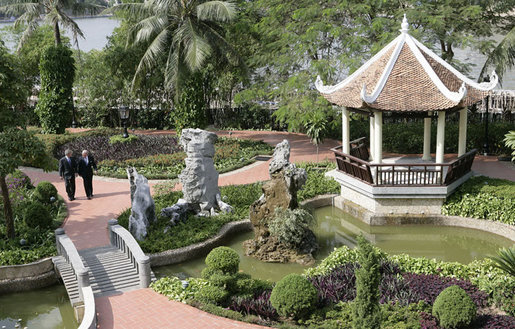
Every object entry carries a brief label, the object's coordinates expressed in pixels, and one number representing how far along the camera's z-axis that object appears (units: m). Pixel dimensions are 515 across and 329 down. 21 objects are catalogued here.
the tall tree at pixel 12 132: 13.34
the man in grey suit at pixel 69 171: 18.25
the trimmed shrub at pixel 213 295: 11.34
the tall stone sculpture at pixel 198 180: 15.90
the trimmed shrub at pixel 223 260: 11.73
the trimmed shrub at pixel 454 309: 9.96
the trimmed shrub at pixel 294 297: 10.49
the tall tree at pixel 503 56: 21.09
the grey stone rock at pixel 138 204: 14.66
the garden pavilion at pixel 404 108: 16.98
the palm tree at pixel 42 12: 29.48
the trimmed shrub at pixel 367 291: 8.25
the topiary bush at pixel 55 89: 28.67
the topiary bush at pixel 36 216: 14.99
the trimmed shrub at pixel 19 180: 18.11
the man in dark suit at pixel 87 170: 18.25
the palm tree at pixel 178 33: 23.44
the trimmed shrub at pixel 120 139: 25.70
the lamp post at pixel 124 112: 24.17
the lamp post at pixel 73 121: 32.51
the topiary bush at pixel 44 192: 17.38
